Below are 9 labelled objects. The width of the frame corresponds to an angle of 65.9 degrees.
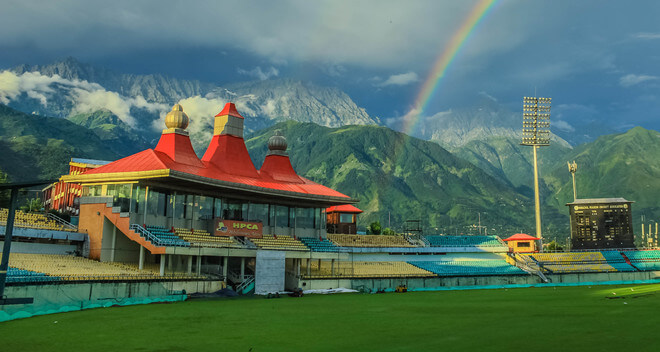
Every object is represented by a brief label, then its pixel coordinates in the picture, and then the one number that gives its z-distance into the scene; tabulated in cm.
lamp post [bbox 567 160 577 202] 9601
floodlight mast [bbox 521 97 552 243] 8950
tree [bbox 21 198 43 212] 8450
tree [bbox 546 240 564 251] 10386
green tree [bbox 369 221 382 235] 9600
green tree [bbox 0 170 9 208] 7139
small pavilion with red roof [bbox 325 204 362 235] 7975
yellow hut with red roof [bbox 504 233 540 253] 8062
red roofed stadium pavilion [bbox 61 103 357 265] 4656
